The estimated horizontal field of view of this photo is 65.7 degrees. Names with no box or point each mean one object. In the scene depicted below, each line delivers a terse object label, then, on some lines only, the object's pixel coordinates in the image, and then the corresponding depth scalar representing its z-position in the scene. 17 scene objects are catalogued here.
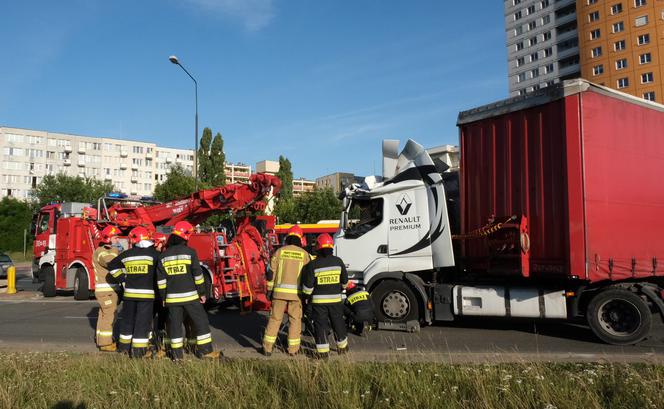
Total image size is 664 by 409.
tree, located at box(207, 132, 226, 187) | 44.66
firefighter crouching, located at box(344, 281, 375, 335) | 7.74
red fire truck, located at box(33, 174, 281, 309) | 11.14
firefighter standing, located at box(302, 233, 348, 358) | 6.47
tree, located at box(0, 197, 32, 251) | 48.49
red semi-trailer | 7.29
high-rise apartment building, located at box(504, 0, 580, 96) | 69.44
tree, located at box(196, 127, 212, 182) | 43.97
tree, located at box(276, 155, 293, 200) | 52.15
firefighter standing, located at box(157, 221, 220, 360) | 6.33
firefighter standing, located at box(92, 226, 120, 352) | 7.54
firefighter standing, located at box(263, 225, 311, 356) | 6.75
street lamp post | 19.38
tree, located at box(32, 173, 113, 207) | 47.69
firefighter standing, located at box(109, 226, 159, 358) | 6.58
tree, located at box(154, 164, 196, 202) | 28.39
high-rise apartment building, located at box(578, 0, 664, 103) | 56.03
